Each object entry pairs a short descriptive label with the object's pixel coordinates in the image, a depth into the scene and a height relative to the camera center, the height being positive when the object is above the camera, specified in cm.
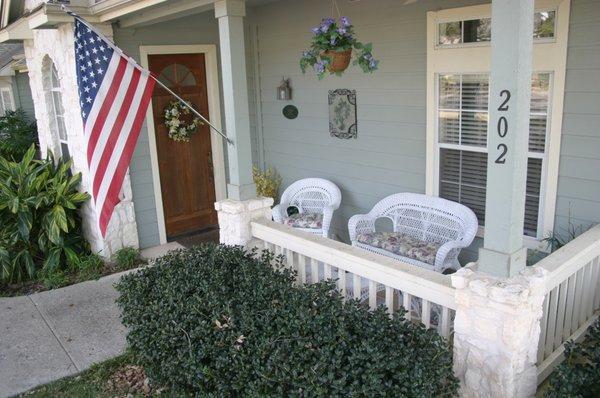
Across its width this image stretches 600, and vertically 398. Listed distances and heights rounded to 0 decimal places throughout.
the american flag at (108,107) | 404 -11
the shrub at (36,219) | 566 -130
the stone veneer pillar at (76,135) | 566 -44
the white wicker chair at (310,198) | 541 -117
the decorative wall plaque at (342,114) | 530 -30
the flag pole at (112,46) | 399 +33
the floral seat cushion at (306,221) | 528 -132
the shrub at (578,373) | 246 -139
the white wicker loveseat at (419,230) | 414 -123
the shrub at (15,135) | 861 -64
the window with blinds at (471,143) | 397 -51
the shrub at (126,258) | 581 -176
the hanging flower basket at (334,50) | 391 +24
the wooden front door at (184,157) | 619 -79
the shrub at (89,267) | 563 -182
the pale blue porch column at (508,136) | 233 -27
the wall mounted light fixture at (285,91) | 592 -6
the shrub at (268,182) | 633 -111
